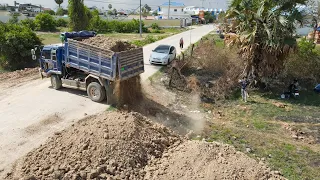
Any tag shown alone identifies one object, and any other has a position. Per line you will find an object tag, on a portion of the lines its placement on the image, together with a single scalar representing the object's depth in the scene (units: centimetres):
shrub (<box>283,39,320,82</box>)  1723
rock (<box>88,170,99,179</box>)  692
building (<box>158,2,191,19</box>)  9947
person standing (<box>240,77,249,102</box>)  1409
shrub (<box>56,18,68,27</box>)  6046
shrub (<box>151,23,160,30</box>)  6162
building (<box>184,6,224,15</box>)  9996
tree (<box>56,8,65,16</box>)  10284
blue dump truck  1145
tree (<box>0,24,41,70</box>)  1980
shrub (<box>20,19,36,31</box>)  4793
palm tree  1441
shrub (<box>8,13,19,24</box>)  4772
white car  2064
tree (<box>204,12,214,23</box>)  8906
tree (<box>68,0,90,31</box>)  3203
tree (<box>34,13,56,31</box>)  5004
